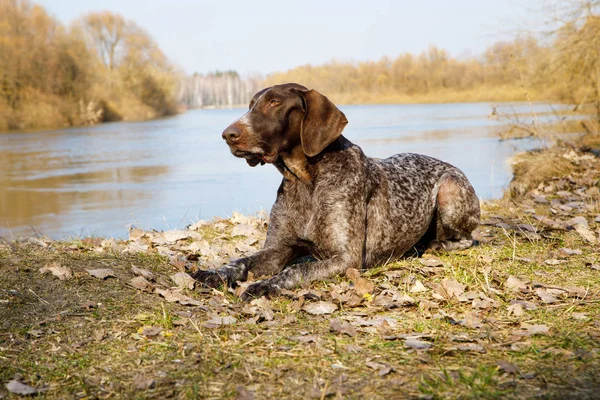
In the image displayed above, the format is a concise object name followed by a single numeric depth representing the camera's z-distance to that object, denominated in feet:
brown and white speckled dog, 17.20
